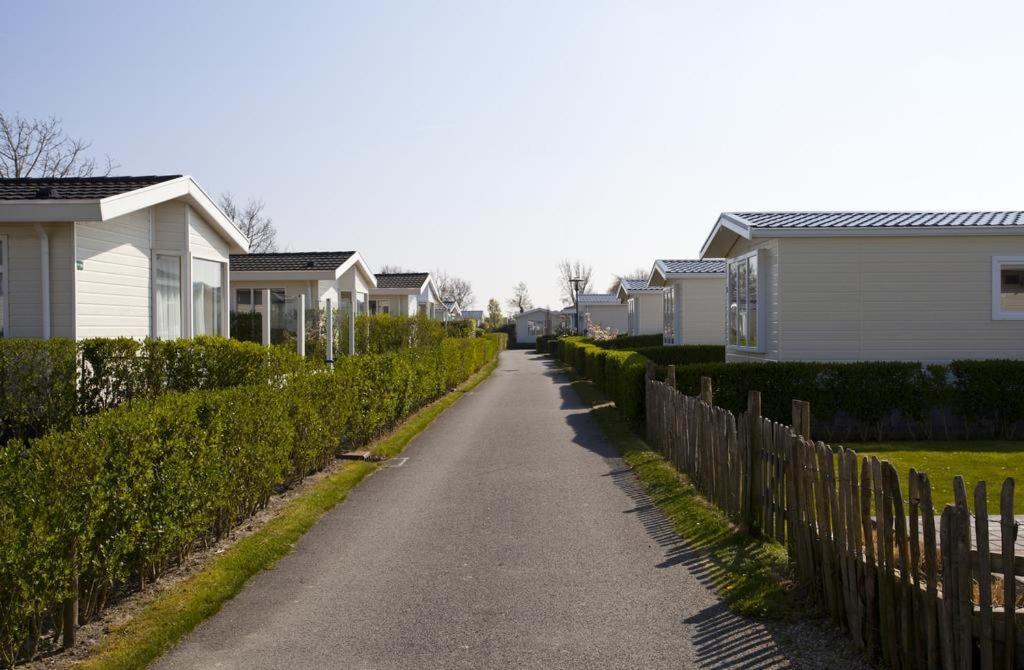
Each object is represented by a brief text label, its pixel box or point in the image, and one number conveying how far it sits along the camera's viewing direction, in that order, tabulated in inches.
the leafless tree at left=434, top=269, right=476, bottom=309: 5231.3
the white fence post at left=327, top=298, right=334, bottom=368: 663.1
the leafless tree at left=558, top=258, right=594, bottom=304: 5025.6
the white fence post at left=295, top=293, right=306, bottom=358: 661.3
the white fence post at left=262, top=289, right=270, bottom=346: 654.0
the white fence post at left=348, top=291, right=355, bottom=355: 836.6
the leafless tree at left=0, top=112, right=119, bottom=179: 1657.2
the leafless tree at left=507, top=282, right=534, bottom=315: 5374.0
